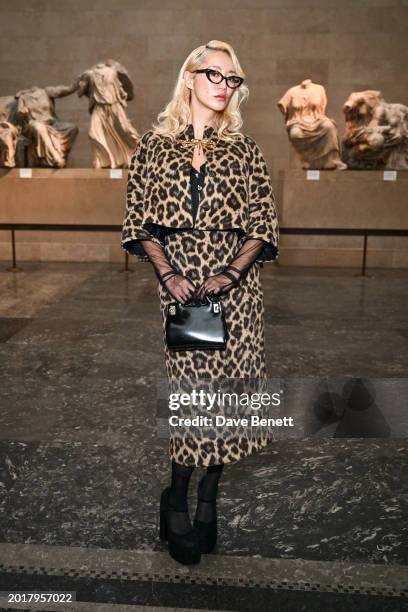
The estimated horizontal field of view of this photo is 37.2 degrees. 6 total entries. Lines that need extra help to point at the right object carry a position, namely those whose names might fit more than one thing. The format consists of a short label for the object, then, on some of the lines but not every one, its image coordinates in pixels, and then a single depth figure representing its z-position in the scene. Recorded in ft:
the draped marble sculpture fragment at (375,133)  30.86
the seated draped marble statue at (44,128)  32.17
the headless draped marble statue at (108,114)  32.07
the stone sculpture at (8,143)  31.63
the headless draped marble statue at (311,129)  30.78
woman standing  6.46
